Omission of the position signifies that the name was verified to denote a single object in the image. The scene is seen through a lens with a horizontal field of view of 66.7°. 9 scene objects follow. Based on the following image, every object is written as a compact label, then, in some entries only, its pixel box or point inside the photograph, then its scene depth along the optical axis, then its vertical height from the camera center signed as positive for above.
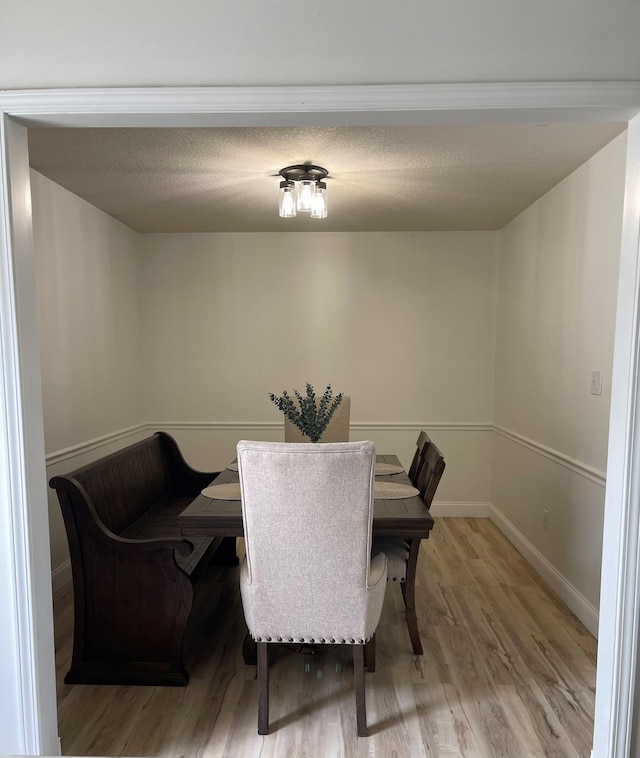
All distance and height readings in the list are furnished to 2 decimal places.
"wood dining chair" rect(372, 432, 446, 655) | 2.24 -1.01
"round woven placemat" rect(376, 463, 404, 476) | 2.78 -0.74
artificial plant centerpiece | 2.55 -0.39
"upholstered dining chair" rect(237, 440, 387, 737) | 1.62 -0.72
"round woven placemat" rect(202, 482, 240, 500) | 2.26 -0.72
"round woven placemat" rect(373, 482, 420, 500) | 2.29 -0.72
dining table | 1.98 -0.72
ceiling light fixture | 2.62 +0.85
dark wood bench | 2.03 -1.08
